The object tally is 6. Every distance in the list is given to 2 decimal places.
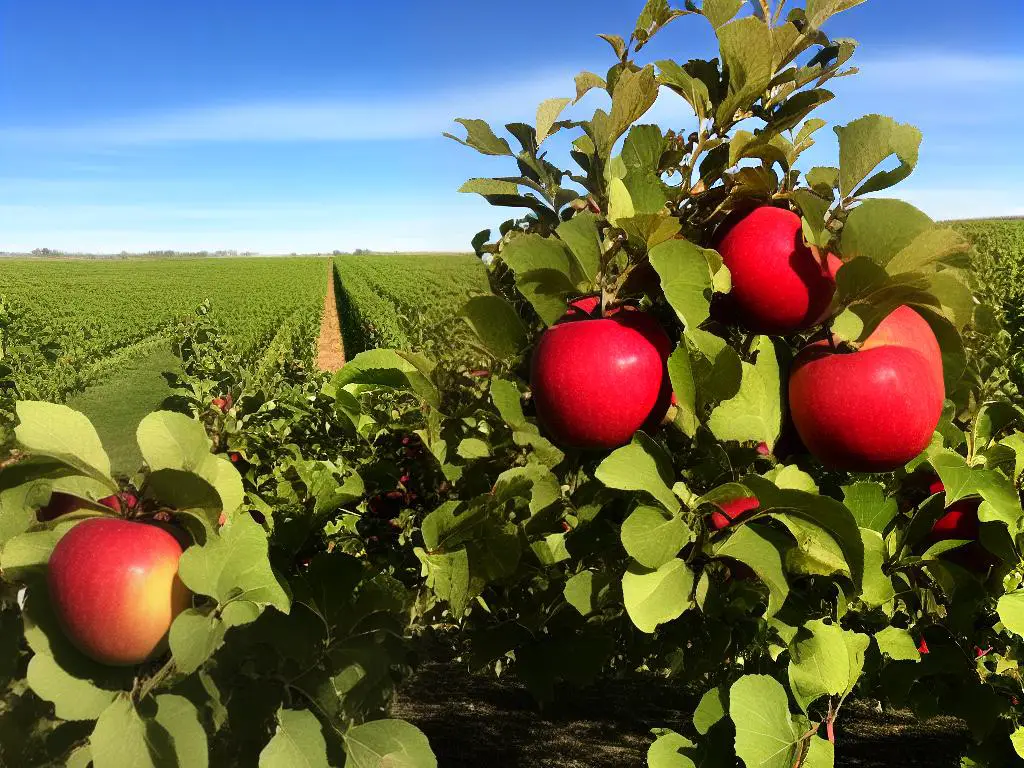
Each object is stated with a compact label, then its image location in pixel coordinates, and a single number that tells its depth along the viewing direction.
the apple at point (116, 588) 0.81
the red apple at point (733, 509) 0.98
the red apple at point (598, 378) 0.84
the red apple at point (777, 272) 0.86
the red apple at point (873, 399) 0.84
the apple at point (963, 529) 1.26
